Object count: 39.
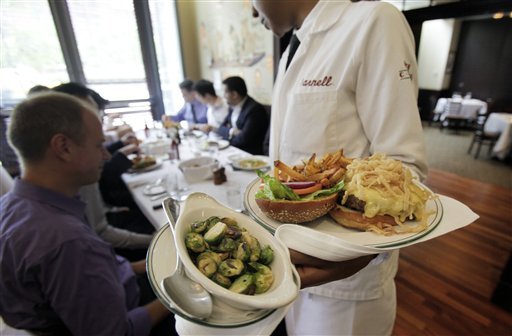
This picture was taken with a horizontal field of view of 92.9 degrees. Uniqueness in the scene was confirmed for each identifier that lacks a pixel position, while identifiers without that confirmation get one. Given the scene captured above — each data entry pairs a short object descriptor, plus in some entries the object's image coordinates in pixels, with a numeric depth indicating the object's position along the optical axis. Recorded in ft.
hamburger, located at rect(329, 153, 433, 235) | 1.87
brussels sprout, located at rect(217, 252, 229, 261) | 1.40
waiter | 2.37
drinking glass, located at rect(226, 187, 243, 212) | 4.39
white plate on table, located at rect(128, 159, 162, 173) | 6.65
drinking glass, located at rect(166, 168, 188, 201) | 5.07
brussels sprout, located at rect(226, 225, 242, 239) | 1.51
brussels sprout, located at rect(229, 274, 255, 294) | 1.21
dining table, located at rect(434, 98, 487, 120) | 21.43
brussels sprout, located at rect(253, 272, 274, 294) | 1.26
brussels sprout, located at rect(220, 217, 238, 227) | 1.67
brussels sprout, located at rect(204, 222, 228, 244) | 1.45
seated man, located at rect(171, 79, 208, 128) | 14.71
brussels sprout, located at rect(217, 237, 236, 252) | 1.43
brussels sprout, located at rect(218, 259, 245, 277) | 1.29
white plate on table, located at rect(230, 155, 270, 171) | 6.23
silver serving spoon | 1.16
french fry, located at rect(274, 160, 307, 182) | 2.18
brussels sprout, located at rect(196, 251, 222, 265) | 1.36
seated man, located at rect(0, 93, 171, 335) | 2.62
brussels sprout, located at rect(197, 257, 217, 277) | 1.29
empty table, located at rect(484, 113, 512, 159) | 14.82
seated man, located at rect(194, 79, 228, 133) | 12.93
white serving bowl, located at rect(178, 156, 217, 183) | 5.53
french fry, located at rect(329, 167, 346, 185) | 2.17
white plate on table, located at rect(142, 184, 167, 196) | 5.20
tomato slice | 2.00
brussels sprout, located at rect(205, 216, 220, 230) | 1.59
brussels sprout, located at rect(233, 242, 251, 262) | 1.39
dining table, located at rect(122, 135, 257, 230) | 4.65
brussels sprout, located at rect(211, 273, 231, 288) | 1.26
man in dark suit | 10.16
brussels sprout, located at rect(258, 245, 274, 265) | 1.43
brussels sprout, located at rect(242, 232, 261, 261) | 1.42
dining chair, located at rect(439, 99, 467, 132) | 21.77
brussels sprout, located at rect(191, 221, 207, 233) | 1.56
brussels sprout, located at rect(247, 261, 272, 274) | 1.34
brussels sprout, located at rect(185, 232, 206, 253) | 1.42
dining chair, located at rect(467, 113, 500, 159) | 15.88
